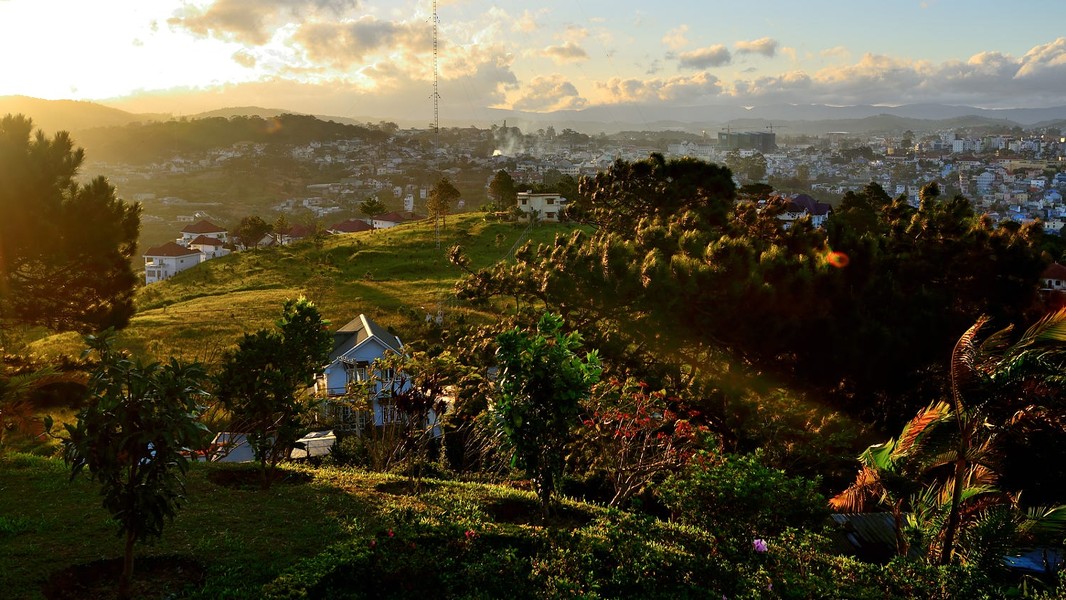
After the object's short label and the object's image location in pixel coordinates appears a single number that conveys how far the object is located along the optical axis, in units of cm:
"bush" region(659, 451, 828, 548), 700
